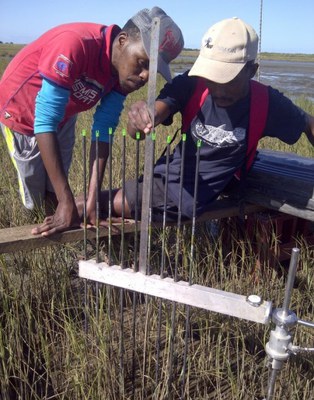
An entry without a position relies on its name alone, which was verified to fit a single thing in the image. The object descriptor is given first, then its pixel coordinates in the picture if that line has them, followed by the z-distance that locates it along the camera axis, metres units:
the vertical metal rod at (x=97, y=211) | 1.71
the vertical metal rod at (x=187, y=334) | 1.59
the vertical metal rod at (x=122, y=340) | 1.69
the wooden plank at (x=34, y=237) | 1.95
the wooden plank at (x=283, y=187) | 2.34
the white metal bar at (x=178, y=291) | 1.46
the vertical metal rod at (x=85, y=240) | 1.70
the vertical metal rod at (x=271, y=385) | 1.43
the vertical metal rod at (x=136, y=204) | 1.65
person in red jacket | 1.92
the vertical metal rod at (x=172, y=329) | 1.59
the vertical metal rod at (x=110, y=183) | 1.70
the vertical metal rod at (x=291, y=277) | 1.30
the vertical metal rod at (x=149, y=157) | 1.43
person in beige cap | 2.16
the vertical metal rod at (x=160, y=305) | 1.58
